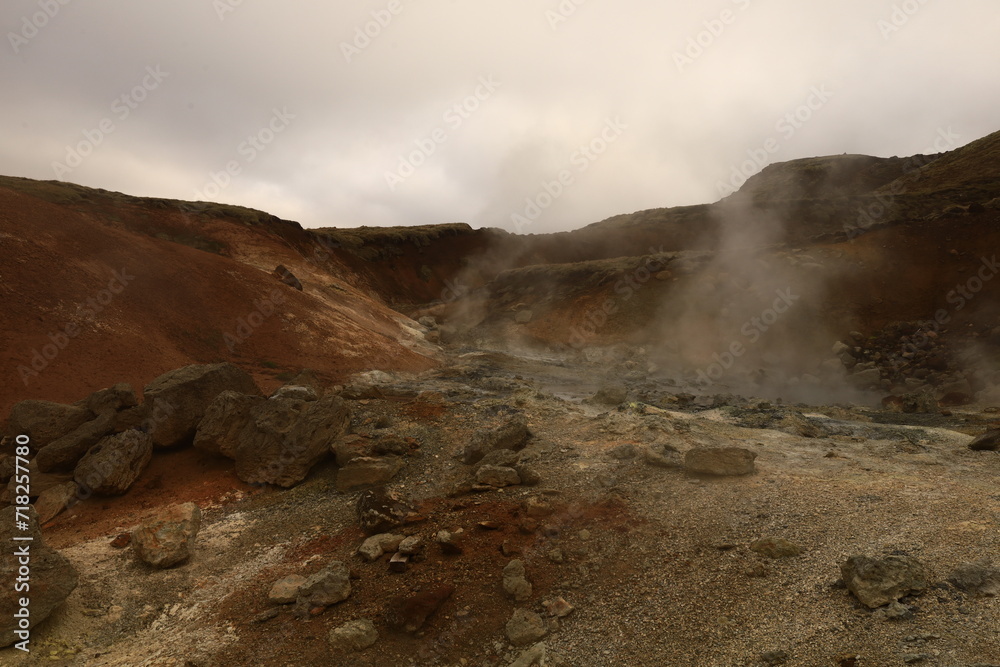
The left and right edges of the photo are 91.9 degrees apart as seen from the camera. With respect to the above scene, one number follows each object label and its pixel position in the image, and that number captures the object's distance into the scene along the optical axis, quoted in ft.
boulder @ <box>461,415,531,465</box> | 34.12
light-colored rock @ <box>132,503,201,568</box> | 24.77
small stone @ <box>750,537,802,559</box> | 19.86
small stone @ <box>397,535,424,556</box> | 23.12
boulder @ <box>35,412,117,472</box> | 33.06
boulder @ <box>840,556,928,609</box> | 16.31
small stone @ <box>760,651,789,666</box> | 15.05
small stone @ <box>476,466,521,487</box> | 29.37
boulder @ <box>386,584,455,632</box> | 18.92
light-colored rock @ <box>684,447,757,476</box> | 27.89
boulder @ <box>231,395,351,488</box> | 33.78
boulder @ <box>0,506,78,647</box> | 18.71
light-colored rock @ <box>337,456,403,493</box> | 32.22
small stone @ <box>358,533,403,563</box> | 23.56
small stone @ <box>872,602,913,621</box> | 15.62
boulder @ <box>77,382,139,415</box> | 36.60
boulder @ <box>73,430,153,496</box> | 31.78
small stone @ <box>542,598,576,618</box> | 18.81
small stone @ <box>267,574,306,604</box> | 21.30
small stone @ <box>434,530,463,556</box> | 22.63
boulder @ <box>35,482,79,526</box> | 29.99
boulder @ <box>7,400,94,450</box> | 35.40
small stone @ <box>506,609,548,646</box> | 17.88
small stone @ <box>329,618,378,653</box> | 18.33
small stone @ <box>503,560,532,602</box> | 19.89
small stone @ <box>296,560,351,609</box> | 20.68
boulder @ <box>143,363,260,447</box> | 36.06
